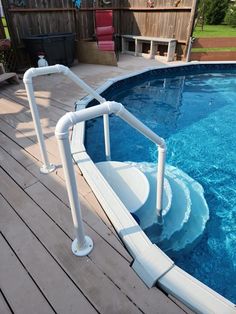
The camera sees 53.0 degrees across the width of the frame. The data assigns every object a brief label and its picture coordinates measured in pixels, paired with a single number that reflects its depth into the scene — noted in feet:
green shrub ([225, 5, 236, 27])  50.45
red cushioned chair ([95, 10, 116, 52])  23.76
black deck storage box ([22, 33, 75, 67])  19.29
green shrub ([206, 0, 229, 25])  51.60
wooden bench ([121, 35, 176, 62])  23.50
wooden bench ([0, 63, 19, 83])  16.40
